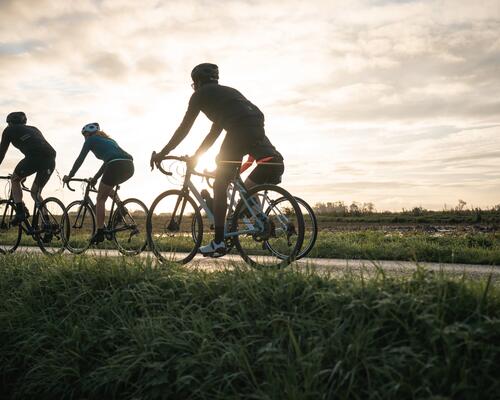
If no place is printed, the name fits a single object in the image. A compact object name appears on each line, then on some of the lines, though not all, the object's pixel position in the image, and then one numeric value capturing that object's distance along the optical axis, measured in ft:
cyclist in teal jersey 28.86
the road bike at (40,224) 33.09
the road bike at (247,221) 20.76
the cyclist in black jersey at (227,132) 20.36
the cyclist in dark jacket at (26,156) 32.48
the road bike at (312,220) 20.54
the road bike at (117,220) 29.12
